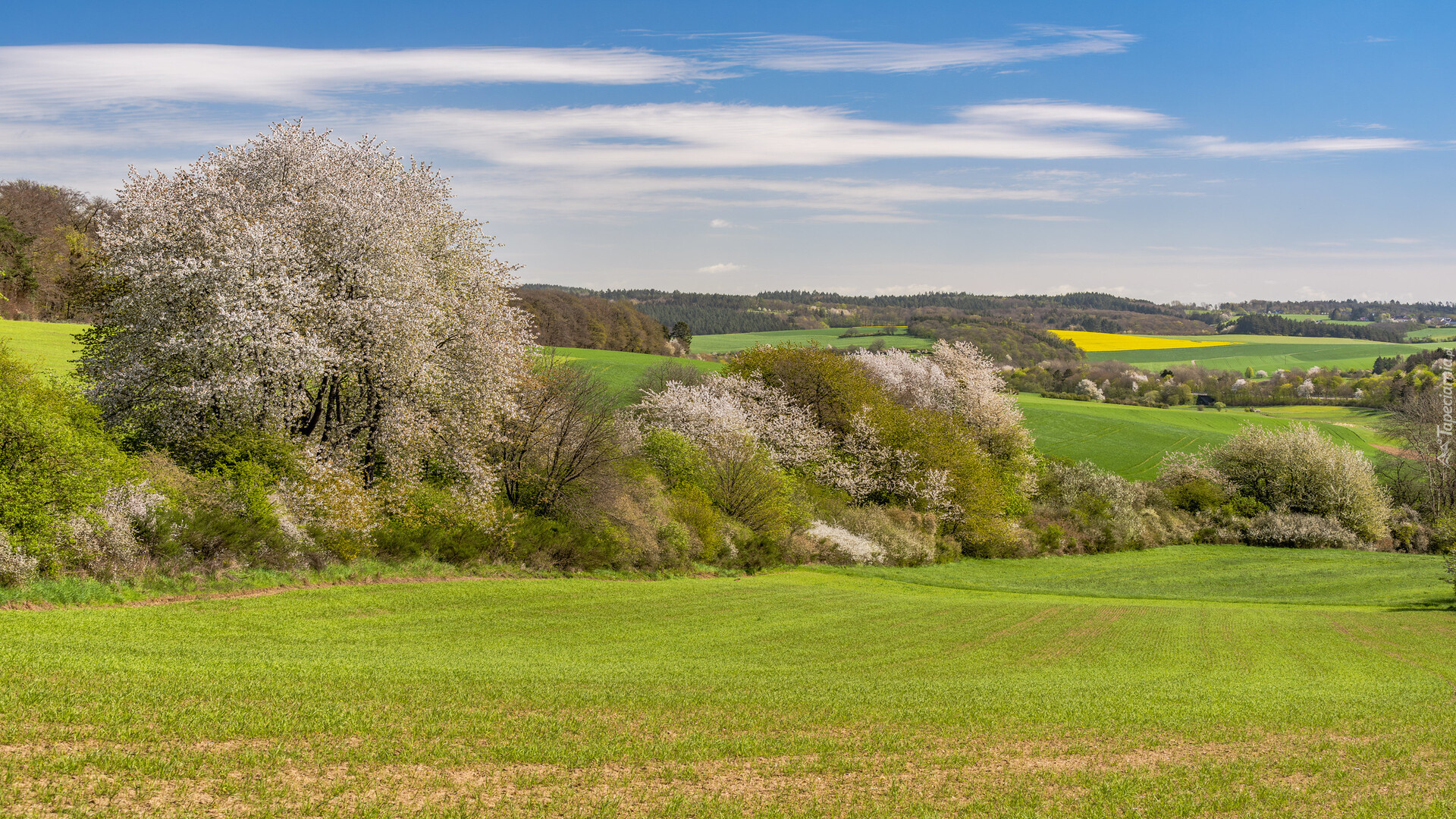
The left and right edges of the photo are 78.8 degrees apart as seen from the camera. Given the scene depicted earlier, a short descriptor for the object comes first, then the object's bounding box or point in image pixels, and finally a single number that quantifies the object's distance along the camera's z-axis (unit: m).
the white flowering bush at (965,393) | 63.19
